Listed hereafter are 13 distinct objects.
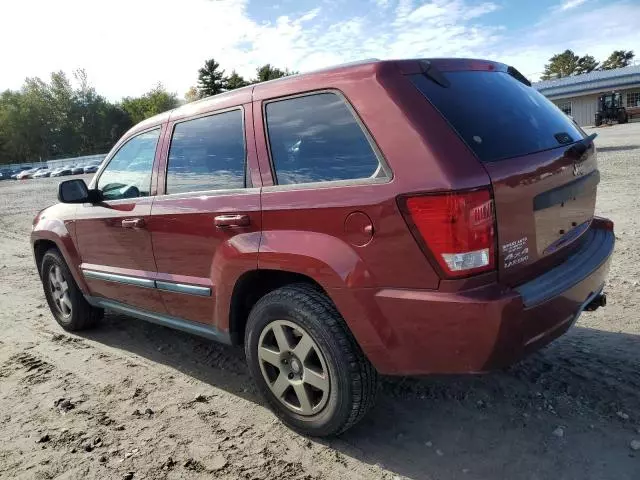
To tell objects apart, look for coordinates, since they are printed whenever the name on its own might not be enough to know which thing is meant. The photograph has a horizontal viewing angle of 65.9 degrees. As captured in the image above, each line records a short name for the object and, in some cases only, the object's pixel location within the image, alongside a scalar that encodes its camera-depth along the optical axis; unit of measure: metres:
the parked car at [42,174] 56.12
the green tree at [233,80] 56.16
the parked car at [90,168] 51.83
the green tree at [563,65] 88.69
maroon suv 2.11
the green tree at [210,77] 59.94
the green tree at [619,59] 85.86
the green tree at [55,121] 81.62
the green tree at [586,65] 87.94
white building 43.62
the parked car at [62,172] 52.66
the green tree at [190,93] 86.00
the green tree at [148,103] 87.44
